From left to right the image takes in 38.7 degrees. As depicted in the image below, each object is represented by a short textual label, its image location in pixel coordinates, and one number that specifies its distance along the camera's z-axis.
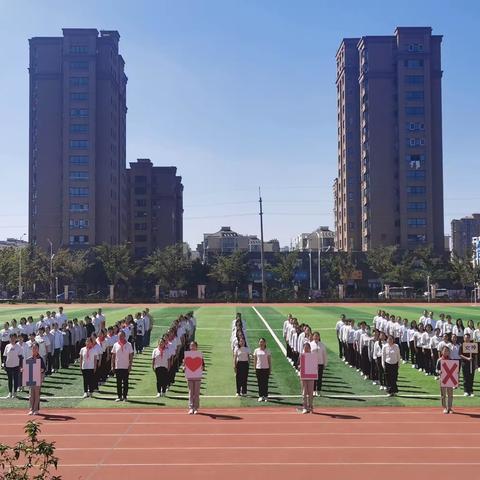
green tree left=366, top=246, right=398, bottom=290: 93.38
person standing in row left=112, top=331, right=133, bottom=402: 17.97
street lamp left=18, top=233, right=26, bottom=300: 84.75
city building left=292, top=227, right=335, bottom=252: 182.00
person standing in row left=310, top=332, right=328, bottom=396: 17.56
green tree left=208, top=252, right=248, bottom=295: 90.94
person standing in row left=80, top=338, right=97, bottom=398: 18.38
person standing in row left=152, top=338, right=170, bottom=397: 18.38
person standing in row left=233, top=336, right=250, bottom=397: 18.35
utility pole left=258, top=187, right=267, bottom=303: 78.26
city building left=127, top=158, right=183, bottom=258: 146.36
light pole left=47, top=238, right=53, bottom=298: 88.23
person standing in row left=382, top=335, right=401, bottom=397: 18.25
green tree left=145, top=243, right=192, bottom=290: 90.56
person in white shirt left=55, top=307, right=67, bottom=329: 27.04
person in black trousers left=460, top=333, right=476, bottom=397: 18.19
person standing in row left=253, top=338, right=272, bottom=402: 17.75
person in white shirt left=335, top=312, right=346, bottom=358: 25.24
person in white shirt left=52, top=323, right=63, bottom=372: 22.72
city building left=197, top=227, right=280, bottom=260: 185.25
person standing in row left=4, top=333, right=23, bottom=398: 18.44
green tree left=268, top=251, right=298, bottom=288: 93.25
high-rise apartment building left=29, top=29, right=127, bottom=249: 112.69
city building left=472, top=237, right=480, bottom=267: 90.50
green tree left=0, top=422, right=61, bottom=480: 6.10
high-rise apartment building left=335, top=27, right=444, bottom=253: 112.81
